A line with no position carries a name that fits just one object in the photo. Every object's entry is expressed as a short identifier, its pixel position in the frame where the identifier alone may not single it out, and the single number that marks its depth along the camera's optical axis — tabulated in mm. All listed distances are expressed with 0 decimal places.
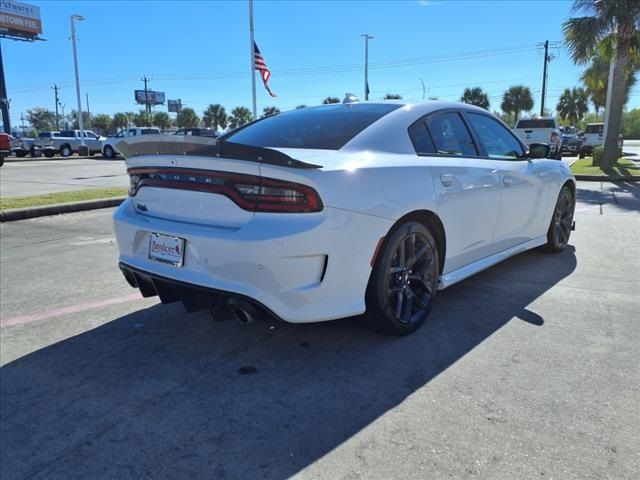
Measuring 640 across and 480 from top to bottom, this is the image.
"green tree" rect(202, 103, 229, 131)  94562
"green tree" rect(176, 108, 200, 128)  95625
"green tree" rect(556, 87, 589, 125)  78062
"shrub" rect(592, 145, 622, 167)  17203
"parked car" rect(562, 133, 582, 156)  31922
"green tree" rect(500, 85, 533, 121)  61000
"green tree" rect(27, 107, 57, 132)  122581
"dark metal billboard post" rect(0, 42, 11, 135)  42500
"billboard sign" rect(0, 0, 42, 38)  47281
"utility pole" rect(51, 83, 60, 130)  101812
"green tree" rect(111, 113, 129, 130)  108100
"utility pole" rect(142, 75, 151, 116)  77219
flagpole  22203
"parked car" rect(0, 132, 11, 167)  18375
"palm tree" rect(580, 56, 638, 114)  21016
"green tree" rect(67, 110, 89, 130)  108812
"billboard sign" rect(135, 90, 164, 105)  83175
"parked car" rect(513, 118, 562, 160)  18967
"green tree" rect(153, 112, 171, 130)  98312
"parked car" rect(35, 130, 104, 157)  31375
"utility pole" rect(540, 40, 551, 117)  43219
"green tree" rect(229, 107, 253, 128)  93062
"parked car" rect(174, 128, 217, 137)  30931
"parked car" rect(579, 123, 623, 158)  27453
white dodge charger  2699
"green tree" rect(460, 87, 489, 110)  58266
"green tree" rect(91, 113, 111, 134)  111562
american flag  21422
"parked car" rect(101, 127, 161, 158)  29719
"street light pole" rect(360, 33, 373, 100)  34625
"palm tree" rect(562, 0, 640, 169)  14852
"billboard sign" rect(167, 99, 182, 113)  94188
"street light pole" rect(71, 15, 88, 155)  36522
